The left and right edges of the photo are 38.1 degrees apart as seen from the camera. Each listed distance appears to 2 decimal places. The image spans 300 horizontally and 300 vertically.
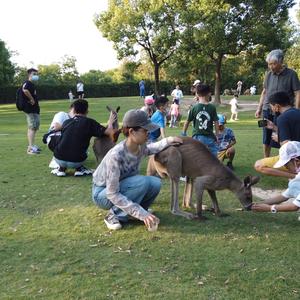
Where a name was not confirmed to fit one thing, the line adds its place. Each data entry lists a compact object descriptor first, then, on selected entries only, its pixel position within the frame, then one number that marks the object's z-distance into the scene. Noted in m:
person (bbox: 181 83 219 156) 6.79
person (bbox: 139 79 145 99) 43.57
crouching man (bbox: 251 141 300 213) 4.84
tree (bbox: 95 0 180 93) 35.84
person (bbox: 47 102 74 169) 8.25
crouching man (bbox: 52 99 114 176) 7.25
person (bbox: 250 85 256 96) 54.72
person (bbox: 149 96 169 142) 9.27
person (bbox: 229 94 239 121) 22.58
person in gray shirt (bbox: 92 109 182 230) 4.66
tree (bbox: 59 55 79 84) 79.18
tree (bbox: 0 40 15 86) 44.04
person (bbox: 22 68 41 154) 10.12
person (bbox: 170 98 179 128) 19.57
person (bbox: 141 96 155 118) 11.16
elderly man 7.12
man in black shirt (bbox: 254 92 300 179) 5.74
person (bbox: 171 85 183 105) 26.76
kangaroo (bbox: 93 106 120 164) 7.11
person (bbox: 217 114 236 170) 8.46
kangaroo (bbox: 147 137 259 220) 5.38
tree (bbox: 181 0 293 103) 31.38
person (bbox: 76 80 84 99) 38.07
